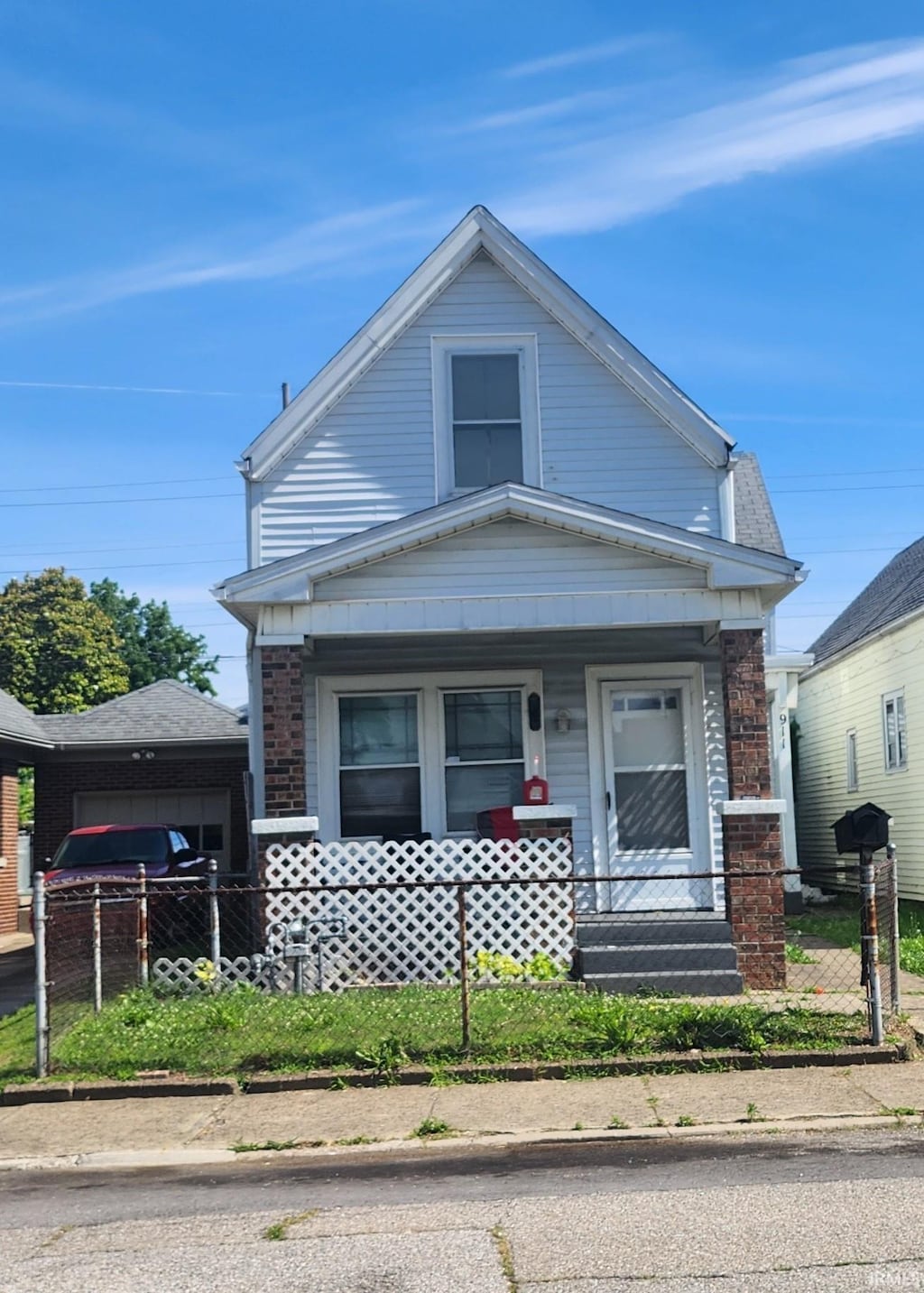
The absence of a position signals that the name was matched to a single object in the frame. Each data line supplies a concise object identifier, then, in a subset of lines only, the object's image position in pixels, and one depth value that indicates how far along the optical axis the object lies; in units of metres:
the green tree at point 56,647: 50.38
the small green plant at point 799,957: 14.04
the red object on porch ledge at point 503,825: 13.67
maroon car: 18.05
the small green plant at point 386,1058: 9.48
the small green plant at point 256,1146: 8.01
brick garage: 25.02
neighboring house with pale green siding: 20.91
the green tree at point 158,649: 67.50
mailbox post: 9.68
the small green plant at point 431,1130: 8.11
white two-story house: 13.02
